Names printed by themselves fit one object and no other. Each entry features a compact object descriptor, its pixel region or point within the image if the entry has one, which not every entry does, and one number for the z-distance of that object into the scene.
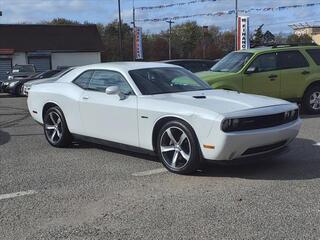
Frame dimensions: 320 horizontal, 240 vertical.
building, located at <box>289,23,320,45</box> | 64.54
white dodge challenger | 4.63
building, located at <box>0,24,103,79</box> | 34.90
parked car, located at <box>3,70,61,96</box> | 18.02
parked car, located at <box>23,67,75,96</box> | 14.55
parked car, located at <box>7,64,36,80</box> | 19.56
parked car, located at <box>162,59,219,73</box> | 12.59
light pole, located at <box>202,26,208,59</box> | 58.51
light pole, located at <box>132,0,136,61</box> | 35.59
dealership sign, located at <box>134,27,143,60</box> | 29.87
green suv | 9.03
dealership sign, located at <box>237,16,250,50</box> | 21.29
